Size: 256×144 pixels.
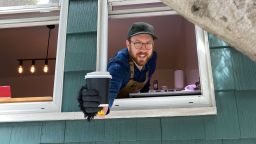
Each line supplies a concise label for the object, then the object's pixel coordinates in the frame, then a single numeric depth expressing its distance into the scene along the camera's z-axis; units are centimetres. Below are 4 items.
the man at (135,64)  213
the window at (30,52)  237
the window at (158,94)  220
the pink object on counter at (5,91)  251
